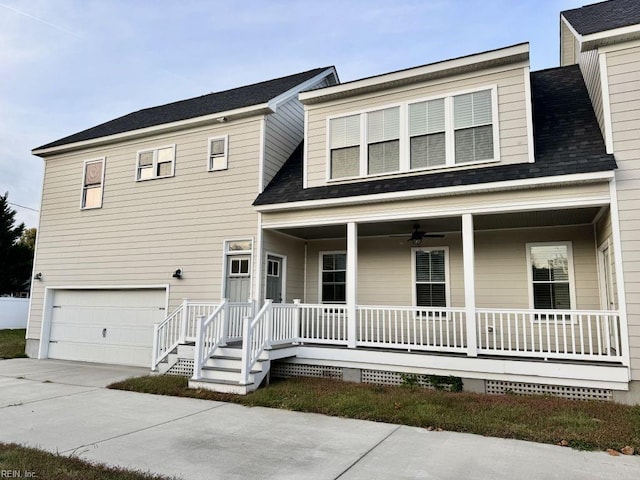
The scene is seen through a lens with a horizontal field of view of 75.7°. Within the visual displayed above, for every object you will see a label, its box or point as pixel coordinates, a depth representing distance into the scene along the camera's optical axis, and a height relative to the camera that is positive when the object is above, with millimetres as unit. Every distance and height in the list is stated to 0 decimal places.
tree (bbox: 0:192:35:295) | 26219 +2436
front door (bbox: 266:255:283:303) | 9562 +466
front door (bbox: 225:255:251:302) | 9406 +437
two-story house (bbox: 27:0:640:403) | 6594 +1580
